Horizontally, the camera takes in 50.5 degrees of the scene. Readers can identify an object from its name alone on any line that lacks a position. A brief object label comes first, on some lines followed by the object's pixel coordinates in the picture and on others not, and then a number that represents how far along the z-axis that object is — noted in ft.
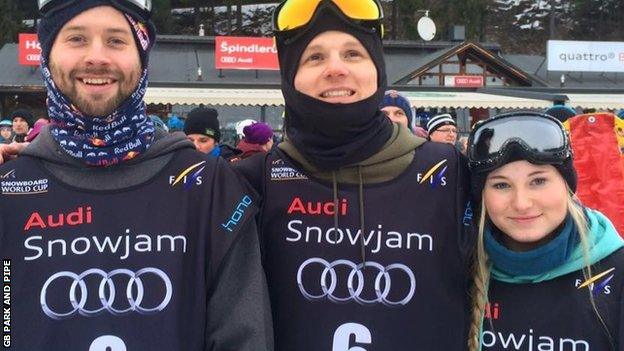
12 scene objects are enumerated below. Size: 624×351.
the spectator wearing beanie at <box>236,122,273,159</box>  19.93
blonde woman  6.86
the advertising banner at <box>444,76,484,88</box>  71.15
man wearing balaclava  6.81
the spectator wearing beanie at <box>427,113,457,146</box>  24.02
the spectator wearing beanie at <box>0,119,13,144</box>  30.99
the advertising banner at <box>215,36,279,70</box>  70.38
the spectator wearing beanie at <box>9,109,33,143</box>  29.19
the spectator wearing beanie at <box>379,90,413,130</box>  15.68
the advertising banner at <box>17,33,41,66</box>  69.92
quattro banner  78.28
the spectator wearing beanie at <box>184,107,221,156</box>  20.49
